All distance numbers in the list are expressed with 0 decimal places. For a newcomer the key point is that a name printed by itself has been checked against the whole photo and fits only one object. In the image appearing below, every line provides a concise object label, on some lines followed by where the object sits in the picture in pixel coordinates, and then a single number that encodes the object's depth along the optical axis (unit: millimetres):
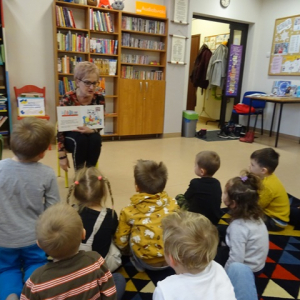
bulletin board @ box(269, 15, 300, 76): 5445
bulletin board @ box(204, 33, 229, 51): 6805
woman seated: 2518
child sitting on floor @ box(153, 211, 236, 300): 836
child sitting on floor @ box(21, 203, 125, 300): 892
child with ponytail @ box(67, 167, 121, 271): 1372
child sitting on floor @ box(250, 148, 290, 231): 2025
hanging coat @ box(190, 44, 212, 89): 6492
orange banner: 4750
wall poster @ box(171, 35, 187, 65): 5164
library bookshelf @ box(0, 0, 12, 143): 3895
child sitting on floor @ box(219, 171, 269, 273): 1436
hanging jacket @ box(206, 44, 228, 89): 6195
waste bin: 5545
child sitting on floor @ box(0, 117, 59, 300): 1257
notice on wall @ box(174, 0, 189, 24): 5016
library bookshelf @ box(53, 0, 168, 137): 4418
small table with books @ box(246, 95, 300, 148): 4781
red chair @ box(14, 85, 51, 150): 4266
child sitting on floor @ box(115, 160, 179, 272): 1483
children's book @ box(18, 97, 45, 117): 4176
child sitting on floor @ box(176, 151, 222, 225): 1857
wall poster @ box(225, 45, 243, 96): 6184
